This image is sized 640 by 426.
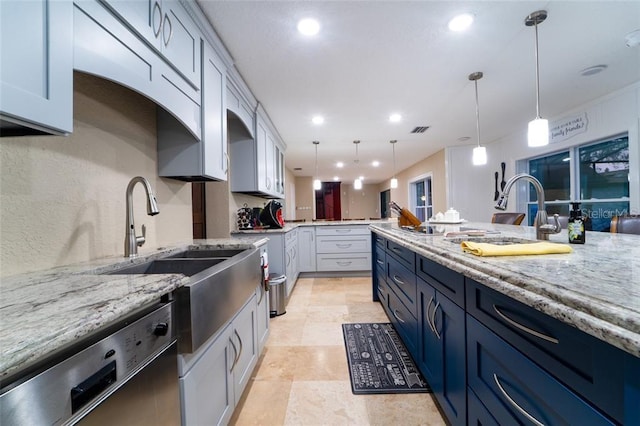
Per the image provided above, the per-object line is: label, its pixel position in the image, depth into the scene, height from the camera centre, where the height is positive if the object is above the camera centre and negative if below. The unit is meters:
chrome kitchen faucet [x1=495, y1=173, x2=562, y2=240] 1.32 -0.01
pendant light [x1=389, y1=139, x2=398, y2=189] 4.91 +1.39
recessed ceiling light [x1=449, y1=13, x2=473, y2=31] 1.71 +1.30
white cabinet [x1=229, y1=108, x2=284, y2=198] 3.05 +0.64
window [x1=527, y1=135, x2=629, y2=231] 3.17 +0.44
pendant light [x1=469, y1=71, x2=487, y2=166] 2.78 +0.62
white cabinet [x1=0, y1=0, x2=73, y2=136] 0.65 +0.42
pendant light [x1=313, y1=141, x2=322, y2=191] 5.63 +0.68
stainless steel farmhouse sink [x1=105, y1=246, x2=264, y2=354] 0.88 -0.30
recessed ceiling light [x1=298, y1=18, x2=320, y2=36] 1.74 +1.30
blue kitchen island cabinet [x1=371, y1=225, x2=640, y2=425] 0.51 -0.37
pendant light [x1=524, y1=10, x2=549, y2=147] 1.99 +0.62
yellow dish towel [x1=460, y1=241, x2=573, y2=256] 0.96 -0.14
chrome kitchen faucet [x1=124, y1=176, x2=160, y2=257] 1.24 -0.04
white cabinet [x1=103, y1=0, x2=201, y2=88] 1.09 +0.92
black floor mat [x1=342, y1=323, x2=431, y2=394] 1.64 -1.07
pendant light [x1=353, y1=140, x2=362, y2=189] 5.85 +0.70
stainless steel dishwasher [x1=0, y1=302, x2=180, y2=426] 0.44 -0.34
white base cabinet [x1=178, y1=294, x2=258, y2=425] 0.92 -0.68
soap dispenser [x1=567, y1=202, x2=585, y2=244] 1.22 -0.07
